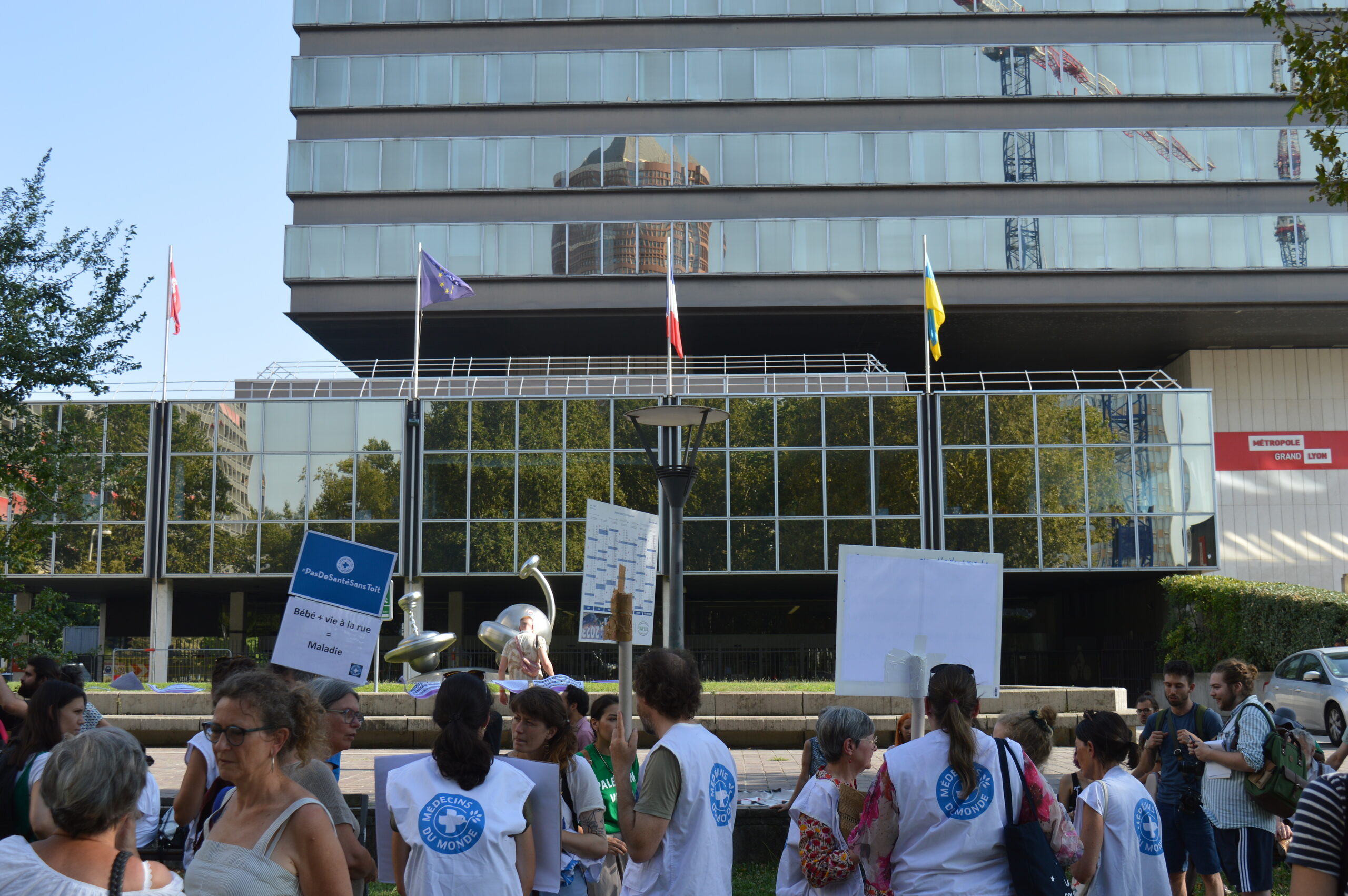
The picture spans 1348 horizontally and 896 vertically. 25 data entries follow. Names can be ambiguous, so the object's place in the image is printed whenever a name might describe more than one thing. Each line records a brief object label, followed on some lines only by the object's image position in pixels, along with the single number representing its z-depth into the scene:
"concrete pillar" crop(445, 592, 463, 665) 44.88
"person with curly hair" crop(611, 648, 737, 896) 4.80
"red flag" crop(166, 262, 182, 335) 37.25
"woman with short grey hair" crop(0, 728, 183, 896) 3.34
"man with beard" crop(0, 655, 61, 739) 7.34
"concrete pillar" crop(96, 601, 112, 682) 38.22
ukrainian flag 35.00
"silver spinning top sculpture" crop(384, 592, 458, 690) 22.17
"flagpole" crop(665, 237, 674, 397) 34.59
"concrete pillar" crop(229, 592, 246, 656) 45.50
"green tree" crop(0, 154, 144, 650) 17.61
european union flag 33.19
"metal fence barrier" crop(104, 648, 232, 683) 38.03
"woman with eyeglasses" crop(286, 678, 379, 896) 4.61
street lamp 13.70
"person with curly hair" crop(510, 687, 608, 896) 5.36
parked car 19.08
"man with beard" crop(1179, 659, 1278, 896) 7.29
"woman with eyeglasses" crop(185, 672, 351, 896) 3.66
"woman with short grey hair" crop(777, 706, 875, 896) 5.11
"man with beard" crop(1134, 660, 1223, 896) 7.54
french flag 34.72
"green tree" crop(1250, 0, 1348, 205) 11.23
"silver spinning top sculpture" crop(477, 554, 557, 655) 21.86
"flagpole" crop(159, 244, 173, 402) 36.97
